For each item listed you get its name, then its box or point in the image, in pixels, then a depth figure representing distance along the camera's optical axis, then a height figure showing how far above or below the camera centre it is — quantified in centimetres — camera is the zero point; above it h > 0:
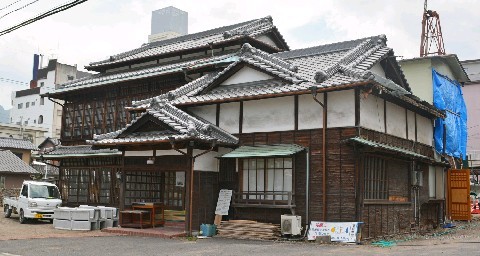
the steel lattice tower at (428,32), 3644 +1140
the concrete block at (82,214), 2044 -148
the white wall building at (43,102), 7800 +1301
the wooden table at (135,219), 1981 -158
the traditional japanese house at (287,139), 1756 +165
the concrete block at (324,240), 1666 -190
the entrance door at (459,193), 2655 -38
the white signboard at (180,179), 2210 +8
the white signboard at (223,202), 1897 -78
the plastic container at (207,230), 1839 -181
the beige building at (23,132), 7338 +687
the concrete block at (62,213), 2075 -148
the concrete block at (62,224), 2073 -194
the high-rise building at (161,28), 12975 +4104
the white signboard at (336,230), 1653 -159
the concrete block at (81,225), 2045 -191
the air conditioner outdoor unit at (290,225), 1719 -147
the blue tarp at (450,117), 2584 +399
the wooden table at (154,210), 2025 -126
